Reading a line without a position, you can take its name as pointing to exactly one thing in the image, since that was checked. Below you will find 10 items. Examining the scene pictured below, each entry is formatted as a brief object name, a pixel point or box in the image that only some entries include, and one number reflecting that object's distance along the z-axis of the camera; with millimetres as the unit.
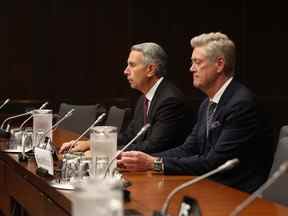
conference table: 3750
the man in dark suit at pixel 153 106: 6562
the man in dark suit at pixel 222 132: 5208
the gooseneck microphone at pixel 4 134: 7781
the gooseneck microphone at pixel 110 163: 4133
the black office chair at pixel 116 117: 8446
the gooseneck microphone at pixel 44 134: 6097
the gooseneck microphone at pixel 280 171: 2269
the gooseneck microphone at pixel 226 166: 2828
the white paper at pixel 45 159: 4900
